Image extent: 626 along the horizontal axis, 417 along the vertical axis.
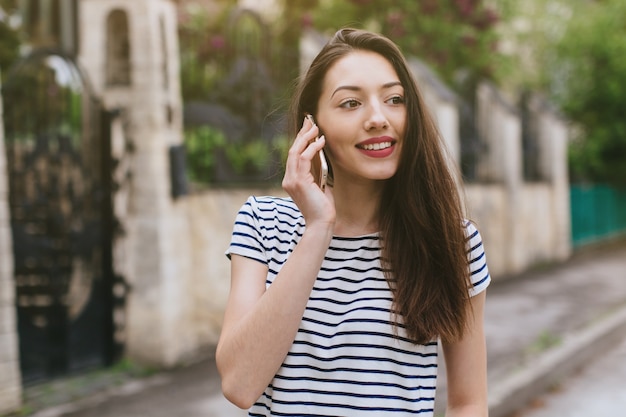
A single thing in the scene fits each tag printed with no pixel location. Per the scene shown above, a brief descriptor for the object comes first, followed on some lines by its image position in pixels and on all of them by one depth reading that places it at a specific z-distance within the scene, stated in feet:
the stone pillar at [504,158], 45.50
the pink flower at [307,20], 40.44
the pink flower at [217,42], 25.29
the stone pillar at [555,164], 52.42
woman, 5.85
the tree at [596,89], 67.97
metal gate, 18.84
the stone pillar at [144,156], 21.24
